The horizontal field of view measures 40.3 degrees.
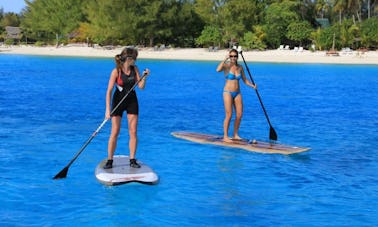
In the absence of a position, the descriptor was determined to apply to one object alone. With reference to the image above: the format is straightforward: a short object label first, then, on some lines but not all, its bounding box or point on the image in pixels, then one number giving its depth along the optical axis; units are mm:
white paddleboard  7375
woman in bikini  10109
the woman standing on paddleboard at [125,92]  7230
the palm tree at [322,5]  64975
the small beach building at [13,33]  91562
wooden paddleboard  9828
